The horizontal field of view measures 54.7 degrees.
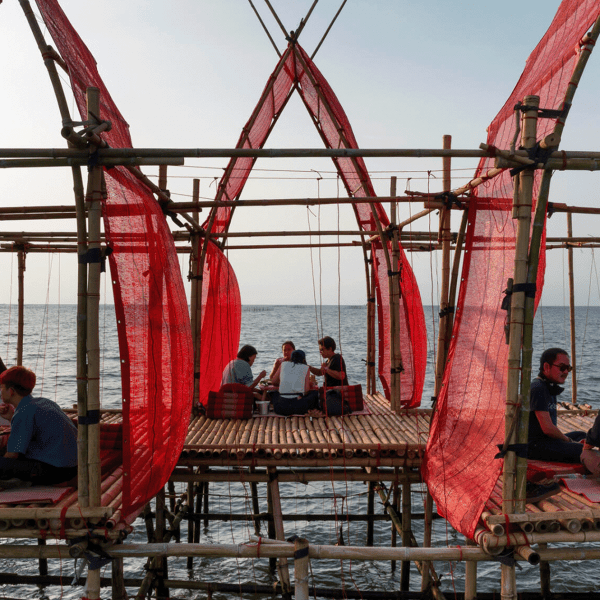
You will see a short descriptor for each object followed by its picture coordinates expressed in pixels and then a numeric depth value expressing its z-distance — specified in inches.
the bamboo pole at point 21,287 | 387.9
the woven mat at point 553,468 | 193.6
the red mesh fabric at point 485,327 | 182.1
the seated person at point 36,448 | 198.1
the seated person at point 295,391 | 329.4
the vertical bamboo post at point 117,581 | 197.5
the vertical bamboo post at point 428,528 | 257.8
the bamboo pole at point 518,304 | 172.6
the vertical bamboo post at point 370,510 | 418.9
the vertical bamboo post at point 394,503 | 402.3
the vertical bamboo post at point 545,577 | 326.3
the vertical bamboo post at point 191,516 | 373.1
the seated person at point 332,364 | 348.5
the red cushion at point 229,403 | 314.0
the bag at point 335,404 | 329.4
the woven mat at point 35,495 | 183.2
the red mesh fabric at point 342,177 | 348.8
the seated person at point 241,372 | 345.4
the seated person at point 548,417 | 212.5
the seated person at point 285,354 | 376.6
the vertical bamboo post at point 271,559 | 391.7
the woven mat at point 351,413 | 327.3
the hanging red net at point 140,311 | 181.0
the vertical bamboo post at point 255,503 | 418.3
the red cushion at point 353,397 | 339.9
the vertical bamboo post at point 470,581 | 195.4
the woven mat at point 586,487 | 190.6
